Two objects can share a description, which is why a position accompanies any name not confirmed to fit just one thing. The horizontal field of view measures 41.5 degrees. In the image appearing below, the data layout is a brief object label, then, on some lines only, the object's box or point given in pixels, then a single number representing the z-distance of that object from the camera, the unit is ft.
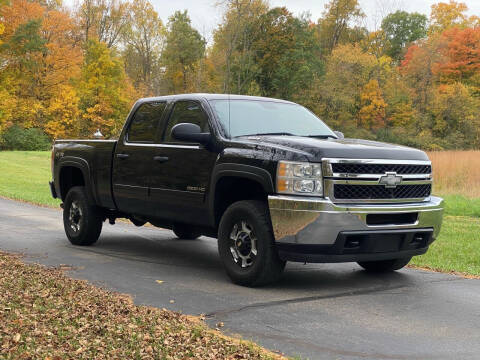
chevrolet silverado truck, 19.99
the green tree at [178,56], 206.90
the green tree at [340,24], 223.71
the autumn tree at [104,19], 203.00
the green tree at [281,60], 186.60
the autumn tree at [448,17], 238.07
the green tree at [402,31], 244.22
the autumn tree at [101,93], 172.76
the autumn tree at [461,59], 196.85
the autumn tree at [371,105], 186.09
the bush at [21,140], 159.02
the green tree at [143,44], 200.34
